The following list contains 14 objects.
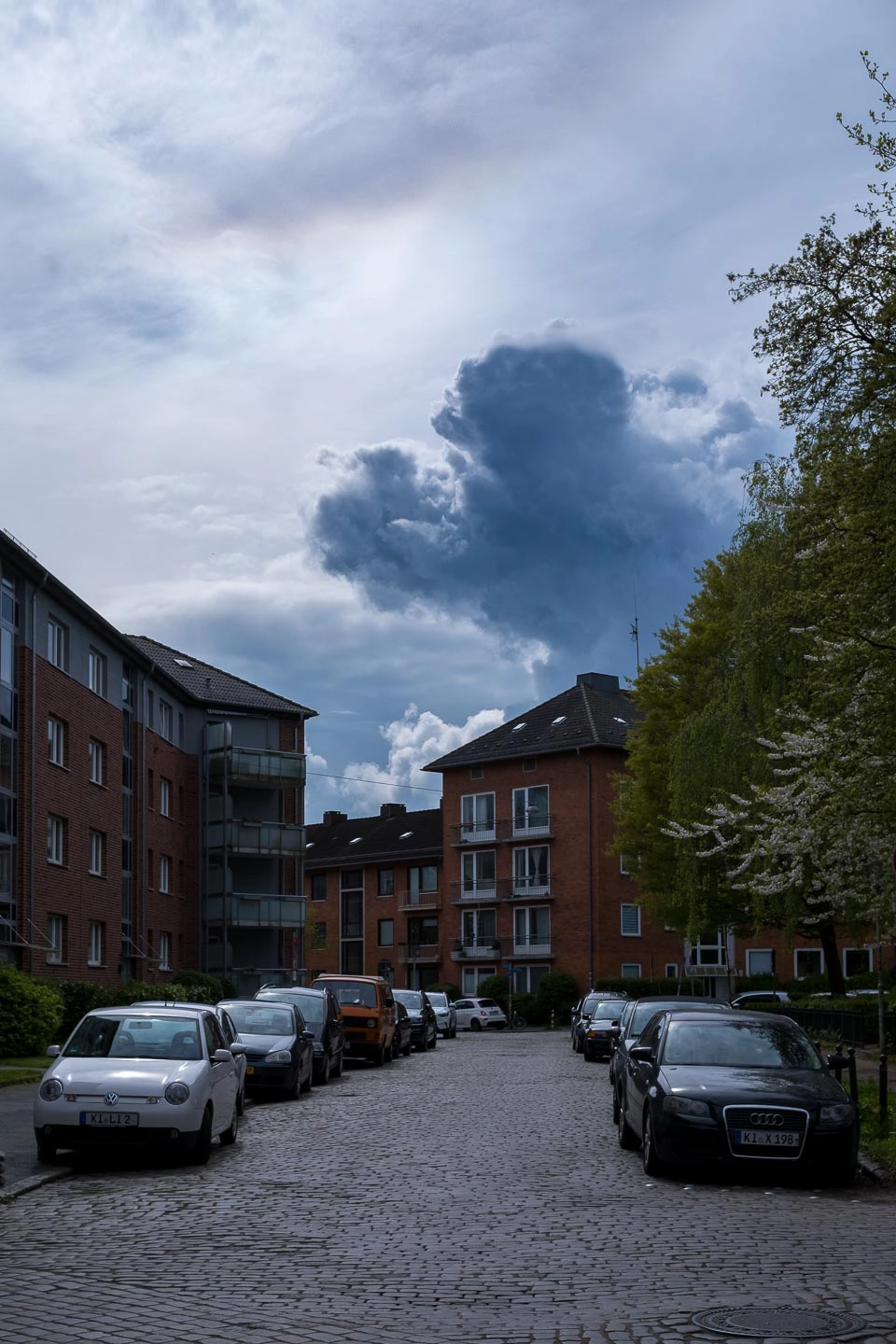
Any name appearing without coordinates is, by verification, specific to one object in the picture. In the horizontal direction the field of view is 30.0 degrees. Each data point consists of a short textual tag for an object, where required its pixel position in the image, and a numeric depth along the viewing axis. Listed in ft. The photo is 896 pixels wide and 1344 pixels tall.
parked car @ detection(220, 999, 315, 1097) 73.61
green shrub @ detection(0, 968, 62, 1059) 100.18
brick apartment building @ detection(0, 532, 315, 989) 129.39
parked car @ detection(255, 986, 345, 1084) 87.25
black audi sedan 42.32
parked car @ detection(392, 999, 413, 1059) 124.49
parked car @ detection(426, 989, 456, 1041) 183.93
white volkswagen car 46.68
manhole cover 23.99
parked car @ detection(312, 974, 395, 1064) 108.58
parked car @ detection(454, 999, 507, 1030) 219.61
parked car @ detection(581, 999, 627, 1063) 112.27
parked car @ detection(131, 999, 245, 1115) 55.01
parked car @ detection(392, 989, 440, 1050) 143.43
